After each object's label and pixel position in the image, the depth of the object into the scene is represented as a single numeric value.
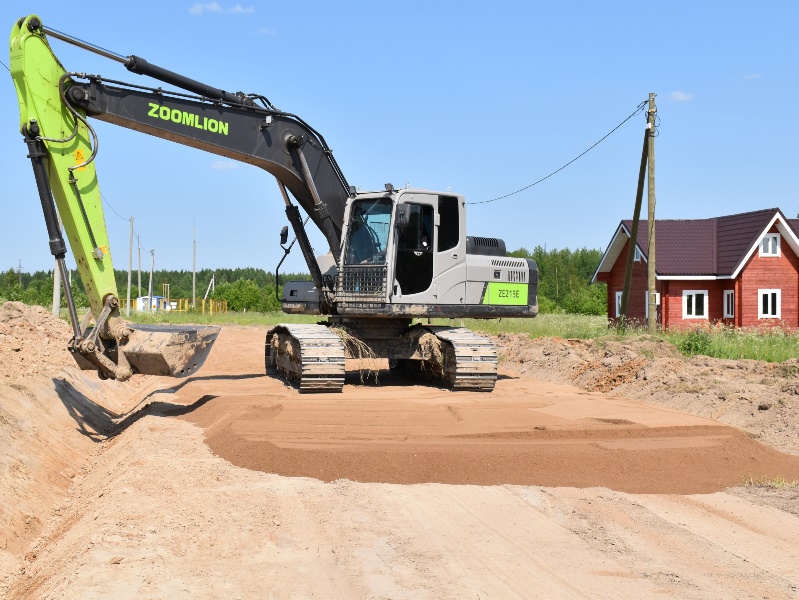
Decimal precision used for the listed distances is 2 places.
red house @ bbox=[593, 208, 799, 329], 34.19
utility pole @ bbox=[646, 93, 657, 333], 22.95
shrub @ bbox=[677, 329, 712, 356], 18.81
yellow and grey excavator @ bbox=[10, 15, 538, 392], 10.37
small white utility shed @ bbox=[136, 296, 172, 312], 84.07
